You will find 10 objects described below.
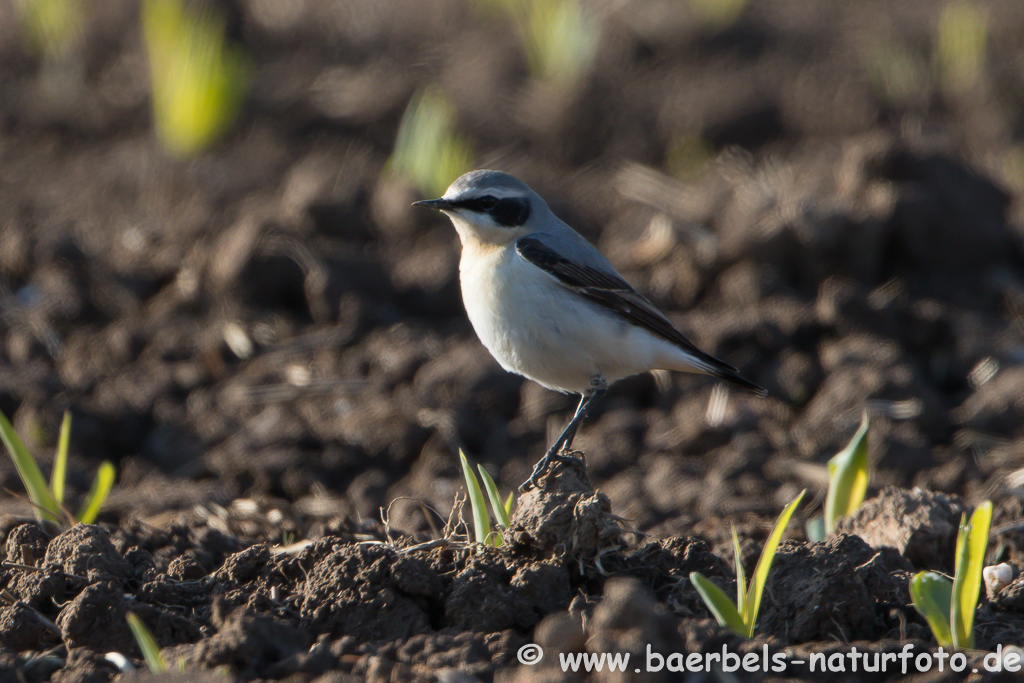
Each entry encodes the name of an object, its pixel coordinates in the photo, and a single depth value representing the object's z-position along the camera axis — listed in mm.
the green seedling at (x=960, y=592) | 6516
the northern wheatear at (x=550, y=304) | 10180
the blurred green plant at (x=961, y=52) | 19266
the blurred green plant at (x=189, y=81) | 17312
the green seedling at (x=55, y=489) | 8312
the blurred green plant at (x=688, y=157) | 18094
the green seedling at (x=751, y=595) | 6582
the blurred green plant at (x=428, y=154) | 15742
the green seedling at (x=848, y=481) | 8953
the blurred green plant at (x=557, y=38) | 18766
